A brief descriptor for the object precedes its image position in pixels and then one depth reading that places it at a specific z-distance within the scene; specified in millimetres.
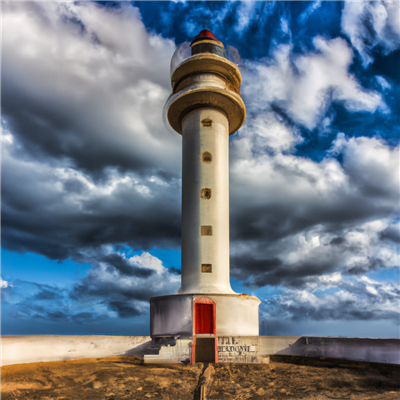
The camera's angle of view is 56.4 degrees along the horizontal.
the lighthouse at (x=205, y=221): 15508
